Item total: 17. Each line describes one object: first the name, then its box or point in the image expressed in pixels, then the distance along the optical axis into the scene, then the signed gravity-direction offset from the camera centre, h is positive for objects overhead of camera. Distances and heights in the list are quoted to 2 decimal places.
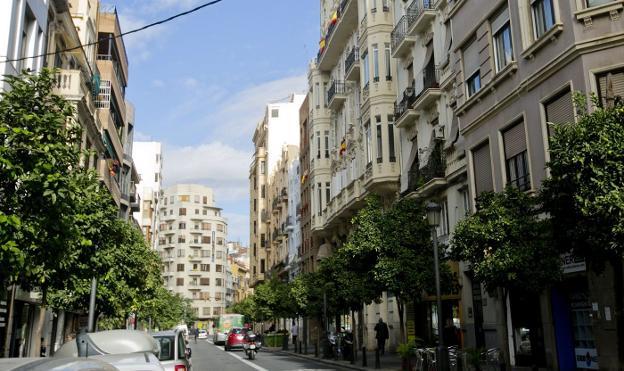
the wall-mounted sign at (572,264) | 15.56 +1.65
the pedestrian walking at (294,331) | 43.10 -0.08
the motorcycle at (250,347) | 33.06 -0.88
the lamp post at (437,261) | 16.27 +1.96
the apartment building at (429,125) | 25.06 +9.40
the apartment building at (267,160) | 87.81 +25.09
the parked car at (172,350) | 11.17 -0.36
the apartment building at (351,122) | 33.00 +13.31
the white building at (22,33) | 18.20 +9.67
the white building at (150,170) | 92.29 +26.11
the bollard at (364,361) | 23.38 -1.19
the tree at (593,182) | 10.38 +2.58
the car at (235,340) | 45.44 -0.68
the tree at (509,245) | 13.52 +1.91
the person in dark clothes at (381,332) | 26.91 -0.10
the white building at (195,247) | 133.12 +18.62
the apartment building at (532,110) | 14.80 +6.24
